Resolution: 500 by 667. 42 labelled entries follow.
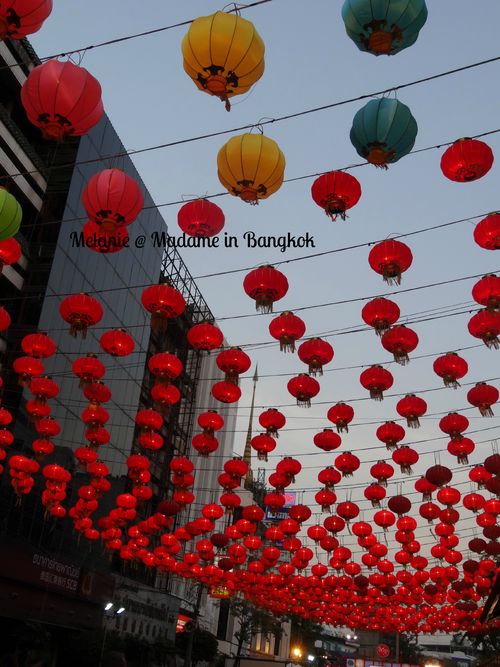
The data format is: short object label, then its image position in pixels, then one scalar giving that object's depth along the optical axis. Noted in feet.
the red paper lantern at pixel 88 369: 39.96
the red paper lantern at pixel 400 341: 33.32
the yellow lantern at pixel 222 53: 18.43
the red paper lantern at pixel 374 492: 49.88
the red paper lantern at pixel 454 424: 39.96
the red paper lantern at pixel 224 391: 40.14
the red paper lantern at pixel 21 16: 18.39
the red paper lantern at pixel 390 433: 41.16
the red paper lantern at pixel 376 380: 36.68
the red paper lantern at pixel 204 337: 35.53
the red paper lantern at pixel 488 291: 28.96
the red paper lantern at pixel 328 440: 43.47
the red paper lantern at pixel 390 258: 28.23
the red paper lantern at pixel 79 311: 34.12
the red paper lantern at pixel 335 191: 25.50
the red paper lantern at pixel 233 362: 37.68
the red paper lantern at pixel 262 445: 45.47
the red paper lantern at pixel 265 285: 30.76
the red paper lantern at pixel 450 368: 34.78
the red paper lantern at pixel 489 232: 26.37
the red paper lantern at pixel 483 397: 36.94
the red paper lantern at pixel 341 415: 41.19
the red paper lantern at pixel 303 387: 38.24
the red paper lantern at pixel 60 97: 20.04
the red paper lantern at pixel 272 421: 43.39
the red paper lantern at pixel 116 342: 38.58
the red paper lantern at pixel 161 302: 32.37
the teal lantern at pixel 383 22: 17.58
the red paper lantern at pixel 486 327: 30.48
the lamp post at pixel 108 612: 63.41
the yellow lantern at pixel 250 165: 21.79
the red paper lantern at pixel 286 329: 34.01
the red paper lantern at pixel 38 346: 39.75
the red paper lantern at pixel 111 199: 23.93
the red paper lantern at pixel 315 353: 35.86
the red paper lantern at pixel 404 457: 43.55
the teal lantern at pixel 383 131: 20.67
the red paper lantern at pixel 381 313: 31.53
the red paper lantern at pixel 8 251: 31.65
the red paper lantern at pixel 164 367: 38.47
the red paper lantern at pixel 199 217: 27.81
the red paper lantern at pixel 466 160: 23.09
